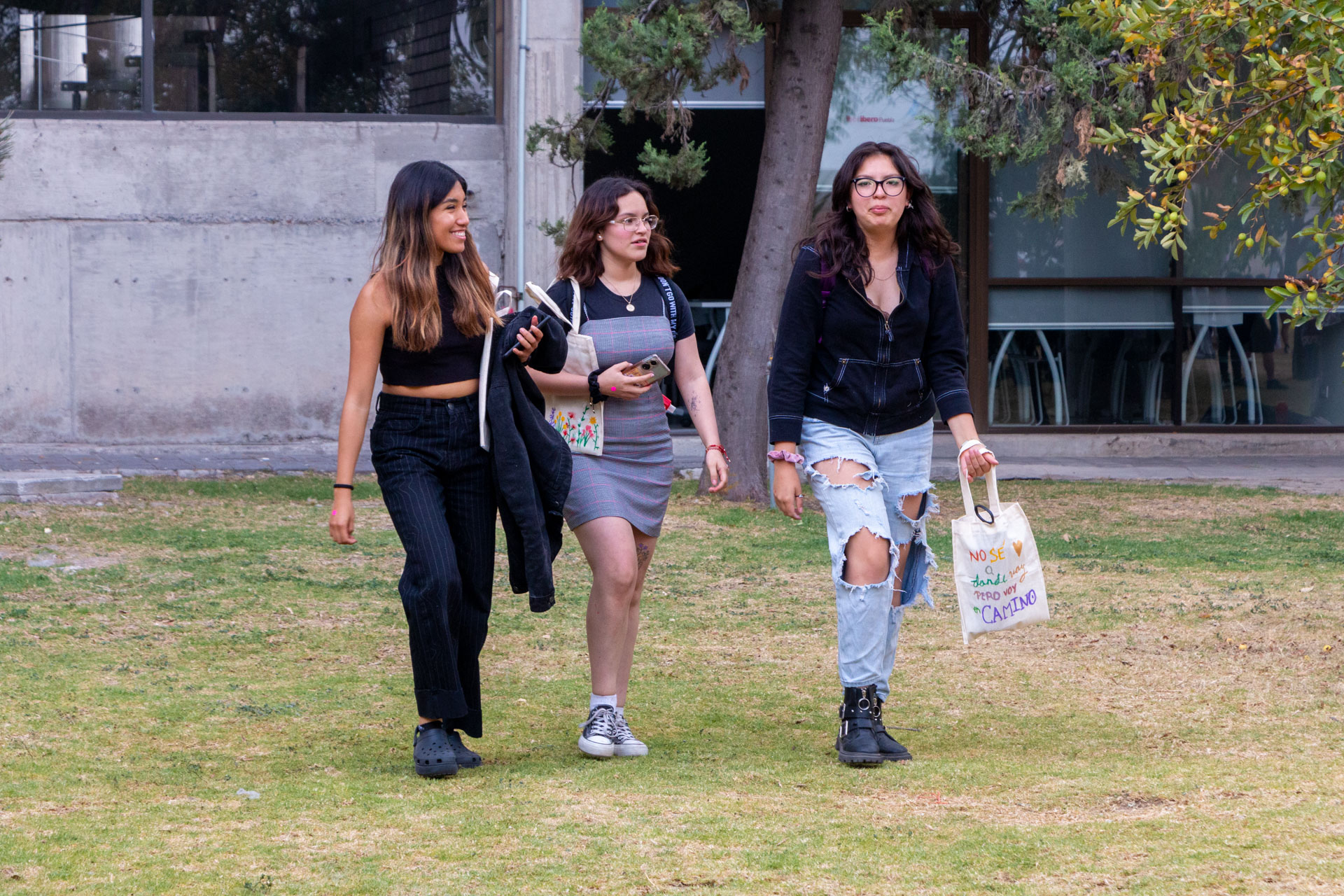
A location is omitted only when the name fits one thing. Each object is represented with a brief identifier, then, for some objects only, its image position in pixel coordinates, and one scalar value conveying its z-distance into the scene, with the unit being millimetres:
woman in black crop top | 8680
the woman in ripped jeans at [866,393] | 9055
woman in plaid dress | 9172
